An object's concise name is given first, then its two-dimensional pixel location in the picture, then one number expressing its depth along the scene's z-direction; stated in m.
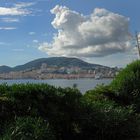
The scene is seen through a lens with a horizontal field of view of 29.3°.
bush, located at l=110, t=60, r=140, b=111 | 8.51
